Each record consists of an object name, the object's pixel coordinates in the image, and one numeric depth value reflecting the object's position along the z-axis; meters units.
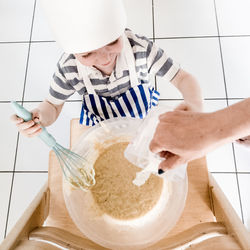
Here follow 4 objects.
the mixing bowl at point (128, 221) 0.57
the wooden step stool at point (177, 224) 0.46
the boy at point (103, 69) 0.50
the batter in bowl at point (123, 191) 0.60
